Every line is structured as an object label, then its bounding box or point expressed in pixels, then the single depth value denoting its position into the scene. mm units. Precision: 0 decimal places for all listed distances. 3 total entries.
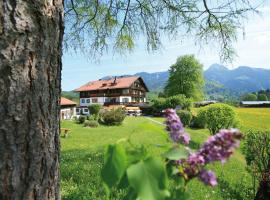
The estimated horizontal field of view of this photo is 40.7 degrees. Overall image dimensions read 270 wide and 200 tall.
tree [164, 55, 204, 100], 85062
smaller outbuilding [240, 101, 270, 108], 116662
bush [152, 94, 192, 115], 57781
